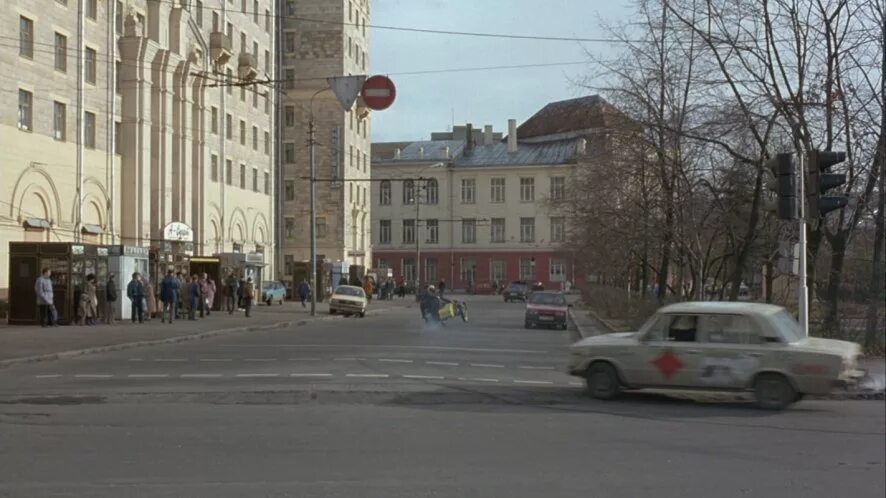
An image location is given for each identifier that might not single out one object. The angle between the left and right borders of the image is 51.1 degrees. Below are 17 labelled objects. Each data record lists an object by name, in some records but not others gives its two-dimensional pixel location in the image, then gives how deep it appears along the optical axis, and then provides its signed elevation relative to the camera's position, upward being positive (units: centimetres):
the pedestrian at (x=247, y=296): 4004 -65
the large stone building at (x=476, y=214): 9544 +694
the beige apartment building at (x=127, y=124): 3347 +692
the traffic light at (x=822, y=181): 1346 +142
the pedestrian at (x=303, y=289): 5201 -47
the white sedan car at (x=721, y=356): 1173 -102
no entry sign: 2039 +416
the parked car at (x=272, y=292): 5417 -65
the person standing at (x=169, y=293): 3297 -41
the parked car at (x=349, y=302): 4506 -104
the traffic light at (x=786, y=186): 1377 +138
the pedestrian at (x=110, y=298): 3155 -58
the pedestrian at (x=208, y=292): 3881 -45
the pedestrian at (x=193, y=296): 3553 -57
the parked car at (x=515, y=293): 7494 -106
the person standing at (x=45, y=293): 2872 -34
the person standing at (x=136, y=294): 3195 -43
